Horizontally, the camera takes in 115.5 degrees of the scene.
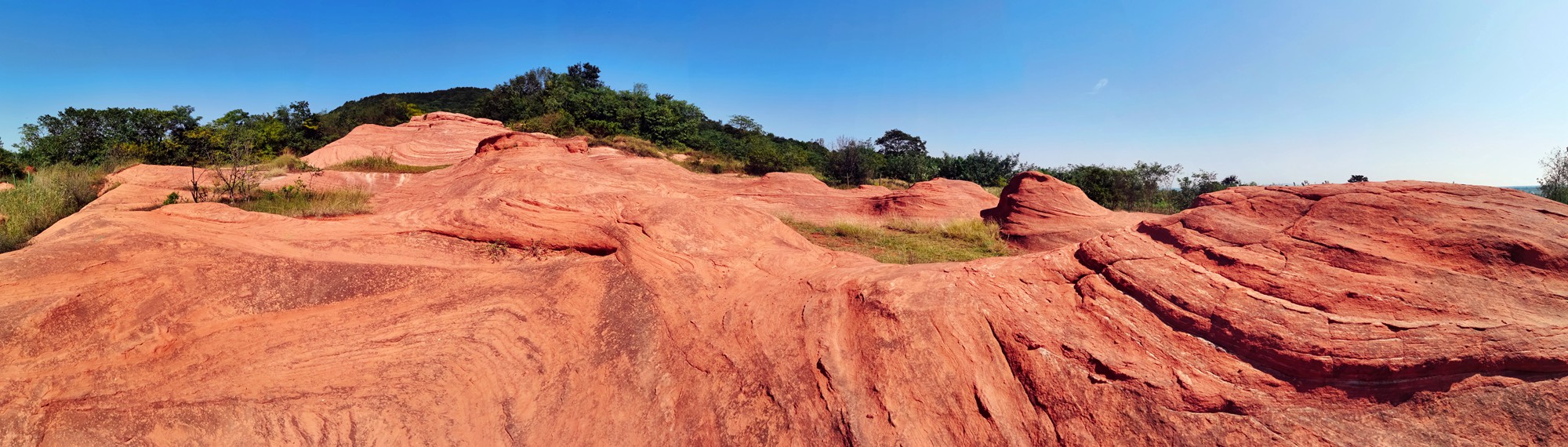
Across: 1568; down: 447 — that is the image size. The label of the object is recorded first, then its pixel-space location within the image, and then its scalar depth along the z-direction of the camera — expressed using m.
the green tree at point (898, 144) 58.66
